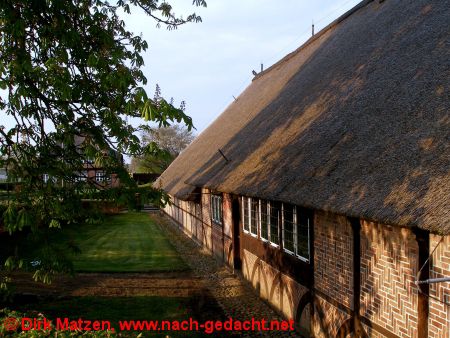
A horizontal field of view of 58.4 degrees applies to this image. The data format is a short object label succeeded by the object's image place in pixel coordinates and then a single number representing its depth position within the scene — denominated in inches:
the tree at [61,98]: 199.2
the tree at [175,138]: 2615.7
